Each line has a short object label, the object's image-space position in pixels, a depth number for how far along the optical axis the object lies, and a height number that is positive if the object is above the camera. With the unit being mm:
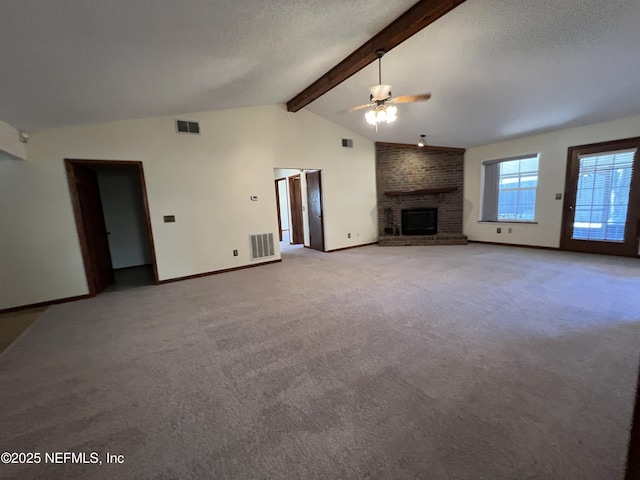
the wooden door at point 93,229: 4049 -260
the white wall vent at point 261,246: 5520 -848
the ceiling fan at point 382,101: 3293 +1227
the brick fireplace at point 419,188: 7191 +244
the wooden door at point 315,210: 6633 -202
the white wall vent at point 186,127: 4535 +1409
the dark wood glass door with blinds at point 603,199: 4836 -216
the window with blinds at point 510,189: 6305 +81
